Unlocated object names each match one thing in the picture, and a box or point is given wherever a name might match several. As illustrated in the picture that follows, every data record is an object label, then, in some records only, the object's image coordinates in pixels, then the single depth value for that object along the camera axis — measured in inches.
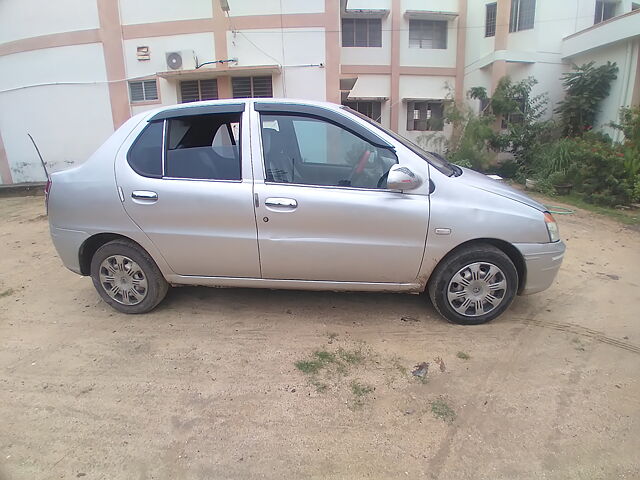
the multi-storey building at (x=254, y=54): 473.7
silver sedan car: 122.6
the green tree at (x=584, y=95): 501.0
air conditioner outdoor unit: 484.7
